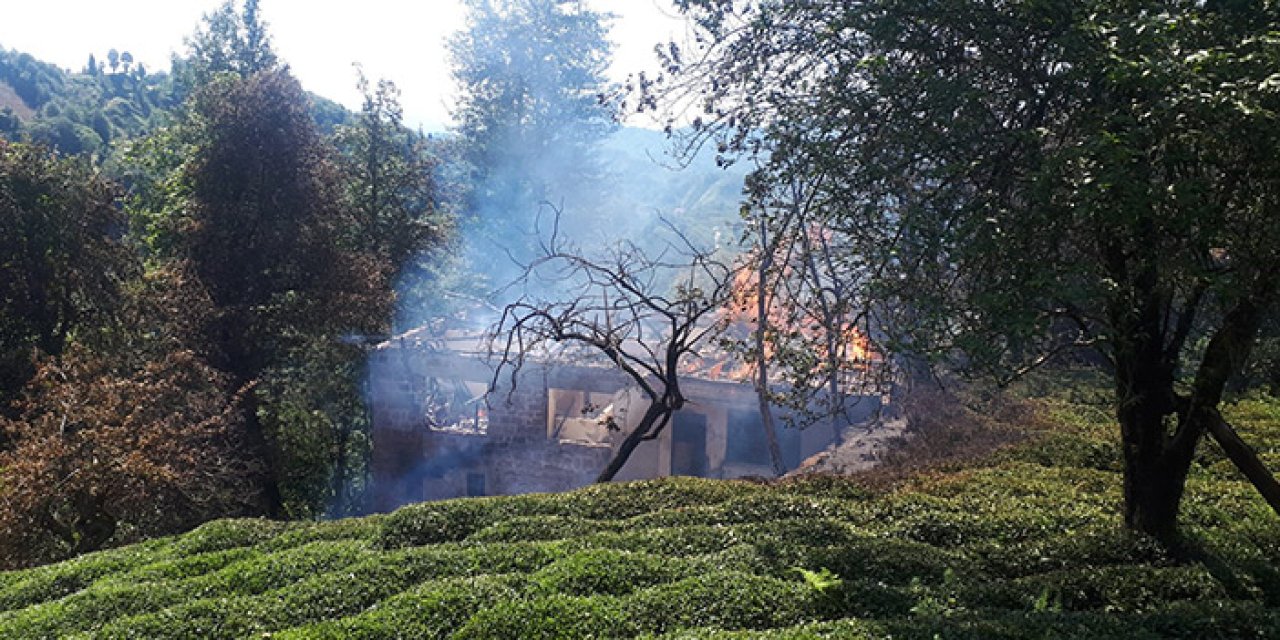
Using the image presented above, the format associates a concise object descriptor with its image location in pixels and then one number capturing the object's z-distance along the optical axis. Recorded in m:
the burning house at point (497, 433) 16.64
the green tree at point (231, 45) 21.27
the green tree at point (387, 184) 18.52
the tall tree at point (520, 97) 28.52
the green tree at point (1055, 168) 3.93
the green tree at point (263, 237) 14.01
